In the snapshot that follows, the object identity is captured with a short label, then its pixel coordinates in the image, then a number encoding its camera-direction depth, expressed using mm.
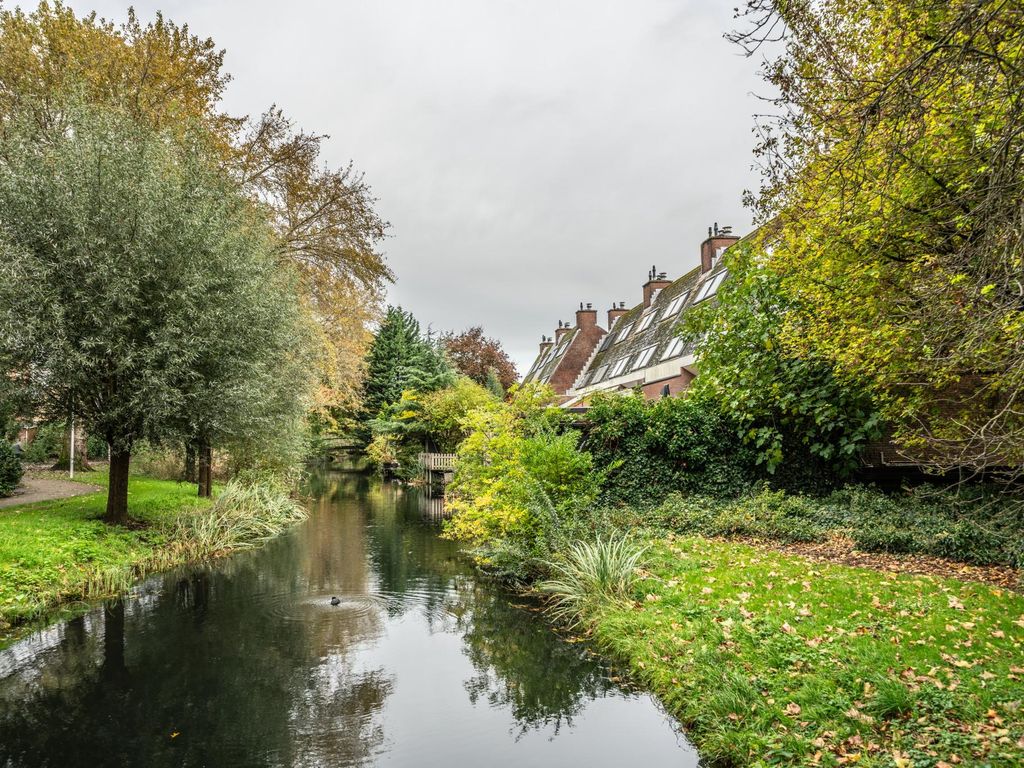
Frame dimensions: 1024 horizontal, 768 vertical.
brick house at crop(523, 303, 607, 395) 41188
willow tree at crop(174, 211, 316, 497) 12328
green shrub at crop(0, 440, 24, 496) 15737
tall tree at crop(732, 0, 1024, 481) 4012
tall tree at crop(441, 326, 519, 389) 48062
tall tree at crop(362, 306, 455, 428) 44000
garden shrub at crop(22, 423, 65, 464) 22984
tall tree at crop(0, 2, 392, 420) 14719
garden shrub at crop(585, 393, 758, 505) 14977
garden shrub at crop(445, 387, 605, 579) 11195
